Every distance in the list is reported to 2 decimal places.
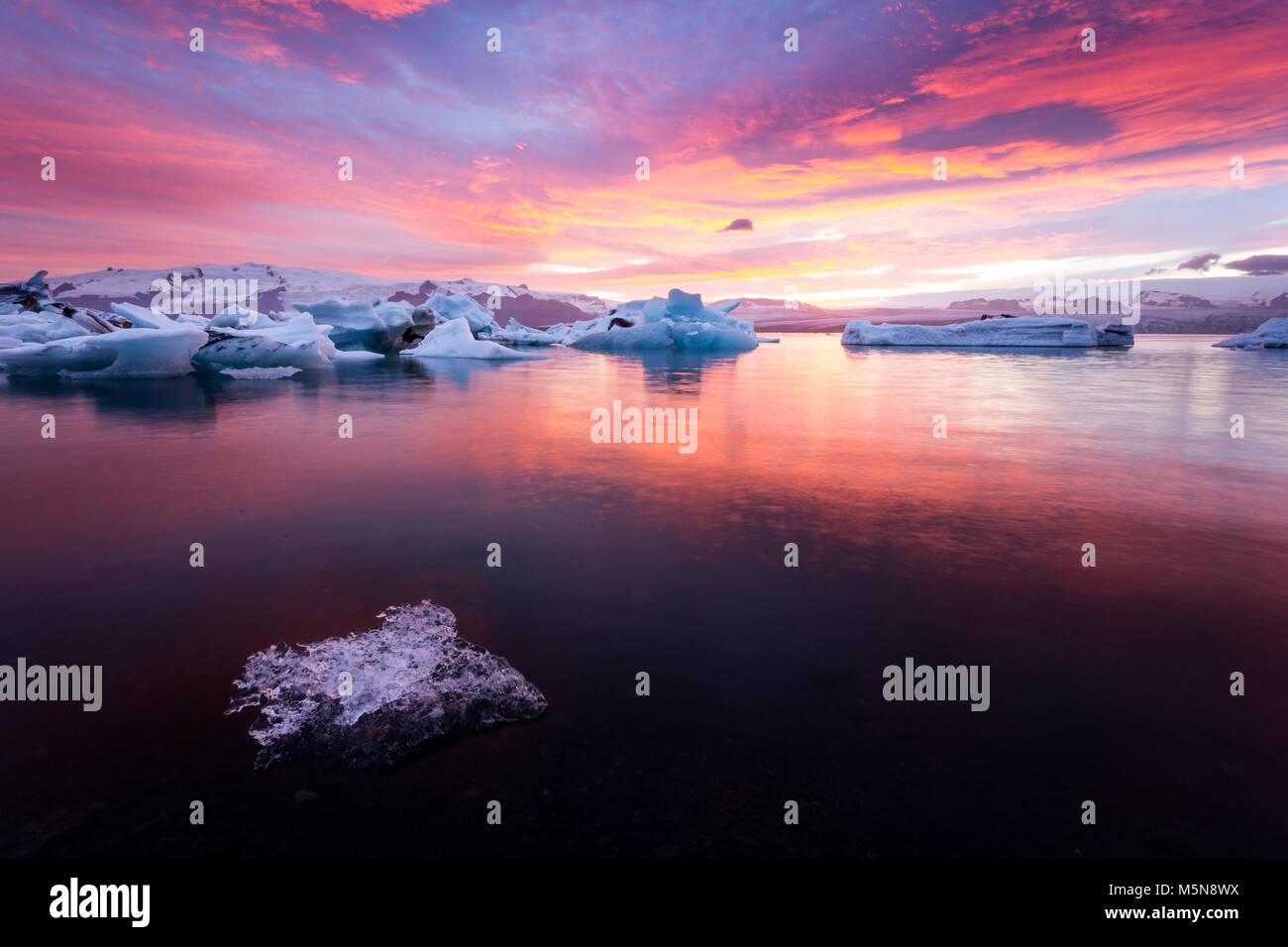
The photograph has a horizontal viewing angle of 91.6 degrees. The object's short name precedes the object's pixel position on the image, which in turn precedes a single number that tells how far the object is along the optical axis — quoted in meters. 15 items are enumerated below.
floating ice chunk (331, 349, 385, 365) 29.34
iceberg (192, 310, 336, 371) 20.36
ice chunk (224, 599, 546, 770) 2.50
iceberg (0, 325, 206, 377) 18.11
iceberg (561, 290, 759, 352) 41.16
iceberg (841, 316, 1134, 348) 43.06
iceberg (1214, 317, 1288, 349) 41.03
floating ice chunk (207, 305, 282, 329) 28.80
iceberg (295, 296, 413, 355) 30.25
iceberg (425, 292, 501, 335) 41.09
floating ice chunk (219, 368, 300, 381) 20.00
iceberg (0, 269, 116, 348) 21.78
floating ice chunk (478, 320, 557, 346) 53.06
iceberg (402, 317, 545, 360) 30.25
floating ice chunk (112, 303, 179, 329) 22.91
